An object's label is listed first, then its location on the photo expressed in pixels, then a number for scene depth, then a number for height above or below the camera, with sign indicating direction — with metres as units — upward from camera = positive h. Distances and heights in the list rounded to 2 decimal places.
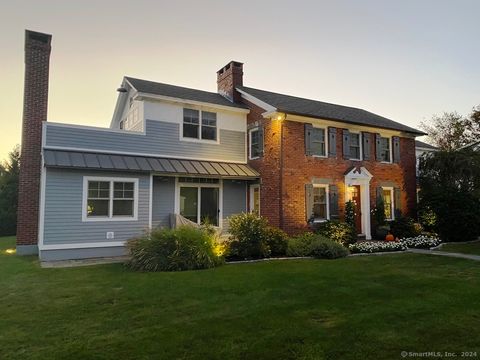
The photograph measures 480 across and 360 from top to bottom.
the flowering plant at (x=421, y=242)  14.12 -1.48
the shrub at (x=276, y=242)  12.32 -1.26
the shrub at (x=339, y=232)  13.57 -1.01
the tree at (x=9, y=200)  25.62 +0.53
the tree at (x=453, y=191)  15.46 +0.71
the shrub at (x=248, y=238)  11.64 -1.08
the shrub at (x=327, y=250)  11.59 -1.47
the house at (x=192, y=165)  11.92 +1.68
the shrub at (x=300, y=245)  12.09 -1.37
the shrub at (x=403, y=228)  15.50 -0.98
